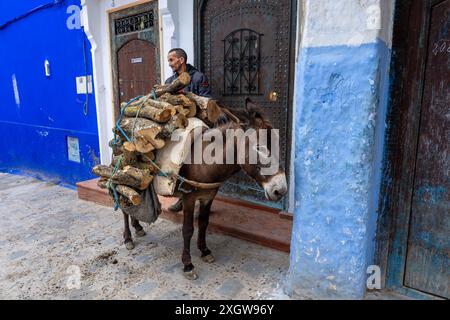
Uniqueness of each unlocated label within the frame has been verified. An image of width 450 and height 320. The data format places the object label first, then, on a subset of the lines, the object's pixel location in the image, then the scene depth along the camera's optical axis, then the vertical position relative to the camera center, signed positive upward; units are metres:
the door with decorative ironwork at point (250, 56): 3.73 +0.58
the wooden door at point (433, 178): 2.14 -0.55
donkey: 2.59 -0.66
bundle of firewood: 2.80 -0.23
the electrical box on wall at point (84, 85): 5.99 +0.33
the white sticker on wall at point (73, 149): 6.50 -0.98
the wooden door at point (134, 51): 4.96 +0.85
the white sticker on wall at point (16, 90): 7.89 +0.30
